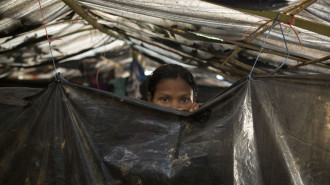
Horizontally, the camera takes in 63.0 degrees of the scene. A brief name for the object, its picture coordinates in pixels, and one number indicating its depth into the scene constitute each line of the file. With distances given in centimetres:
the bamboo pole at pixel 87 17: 225
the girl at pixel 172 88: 220
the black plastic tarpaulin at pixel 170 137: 126
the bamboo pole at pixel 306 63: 216
